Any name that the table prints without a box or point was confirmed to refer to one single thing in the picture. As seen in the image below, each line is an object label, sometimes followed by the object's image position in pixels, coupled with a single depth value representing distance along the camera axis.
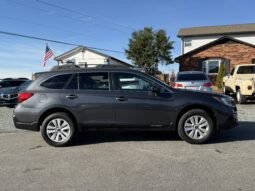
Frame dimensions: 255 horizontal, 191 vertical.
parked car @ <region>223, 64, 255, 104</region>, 8.71
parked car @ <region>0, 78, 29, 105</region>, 9.68
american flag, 16.12
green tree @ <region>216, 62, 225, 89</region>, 13.94
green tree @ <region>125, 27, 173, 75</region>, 21.27
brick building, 16.07
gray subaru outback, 4.39
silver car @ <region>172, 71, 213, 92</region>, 8.68
